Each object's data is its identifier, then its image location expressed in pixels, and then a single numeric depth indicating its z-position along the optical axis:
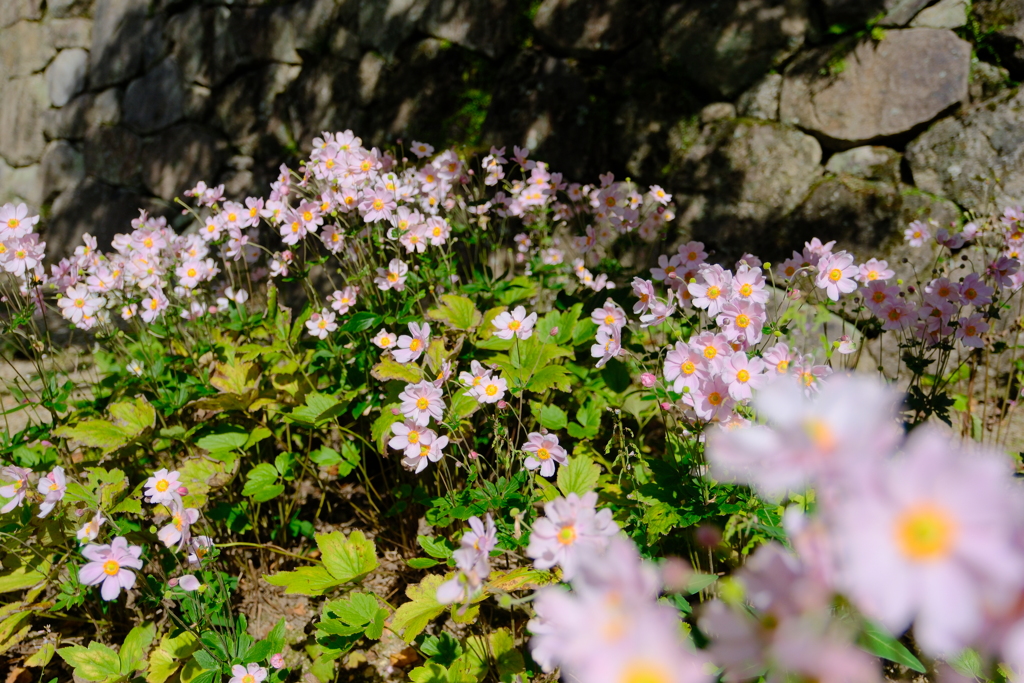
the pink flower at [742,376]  1.24
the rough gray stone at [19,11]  5.14
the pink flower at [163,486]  1.54
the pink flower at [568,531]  0.87
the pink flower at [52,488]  1.42
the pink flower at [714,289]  1.45
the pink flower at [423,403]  1.49
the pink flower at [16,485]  1.52
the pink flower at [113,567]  1.26
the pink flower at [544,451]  1.42
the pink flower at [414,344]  1.67
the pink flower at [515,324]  1.74
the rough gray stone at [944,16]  2.63
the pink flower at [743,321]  1.37
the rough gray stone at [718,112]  3.05
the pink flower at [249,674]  1.47
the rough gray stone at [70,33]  4.99
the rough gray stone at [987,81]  2.54
